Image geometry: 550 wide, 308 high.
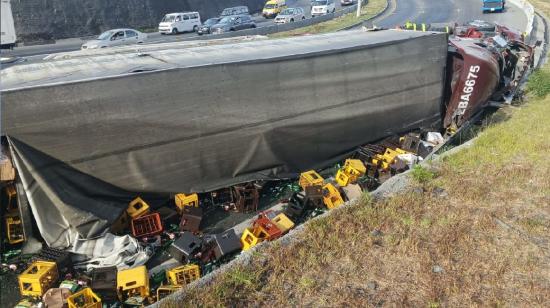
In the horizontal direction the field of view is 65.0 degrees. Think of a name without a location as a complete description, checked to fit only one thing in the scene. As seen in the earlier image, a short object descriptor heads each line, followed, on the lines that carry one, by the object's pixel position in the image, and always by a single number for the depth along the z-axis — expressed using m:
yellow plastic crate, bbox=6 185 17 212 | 6.27
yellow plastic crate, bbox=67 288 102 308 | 4.73
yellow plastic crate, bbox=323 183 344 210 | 7.30
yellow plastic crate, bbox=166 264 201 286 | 5.36
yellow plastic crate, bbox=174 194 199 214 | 7.23
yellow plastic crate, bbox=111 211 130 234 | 6.61
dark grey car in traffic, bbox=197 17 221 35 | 29.91
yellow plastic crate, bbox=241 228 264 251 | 6.07
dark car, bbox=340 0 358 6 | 45.41
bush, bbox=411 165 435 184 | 7.20
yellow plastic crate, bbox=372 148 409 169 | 8.63
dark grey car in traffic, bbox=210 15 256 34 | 28.88
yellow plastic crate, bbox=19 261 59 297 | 5.25
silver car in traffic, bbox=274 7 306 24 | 34.88
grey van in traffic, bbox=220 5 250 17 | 38.21
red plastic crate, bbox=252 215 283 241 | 6.17
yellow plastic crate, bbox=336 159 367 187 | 8.09
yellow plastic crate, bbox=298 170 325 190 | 7.82
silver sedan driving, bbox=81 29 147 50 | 23.47
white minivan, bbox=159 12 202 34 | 31.69
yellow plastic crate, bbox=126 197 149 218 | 6.77
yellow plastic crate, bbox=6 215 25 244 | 6.25
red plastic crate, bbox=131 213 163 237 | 6.66
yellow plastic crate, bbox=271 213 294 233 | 6.37
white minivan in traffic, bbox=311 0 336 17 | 38.50
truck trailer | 6.05
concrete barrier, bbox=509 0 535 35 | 22.40
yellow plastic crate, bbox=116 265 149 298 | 5.12
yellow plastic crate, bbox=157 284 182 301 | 5.09
